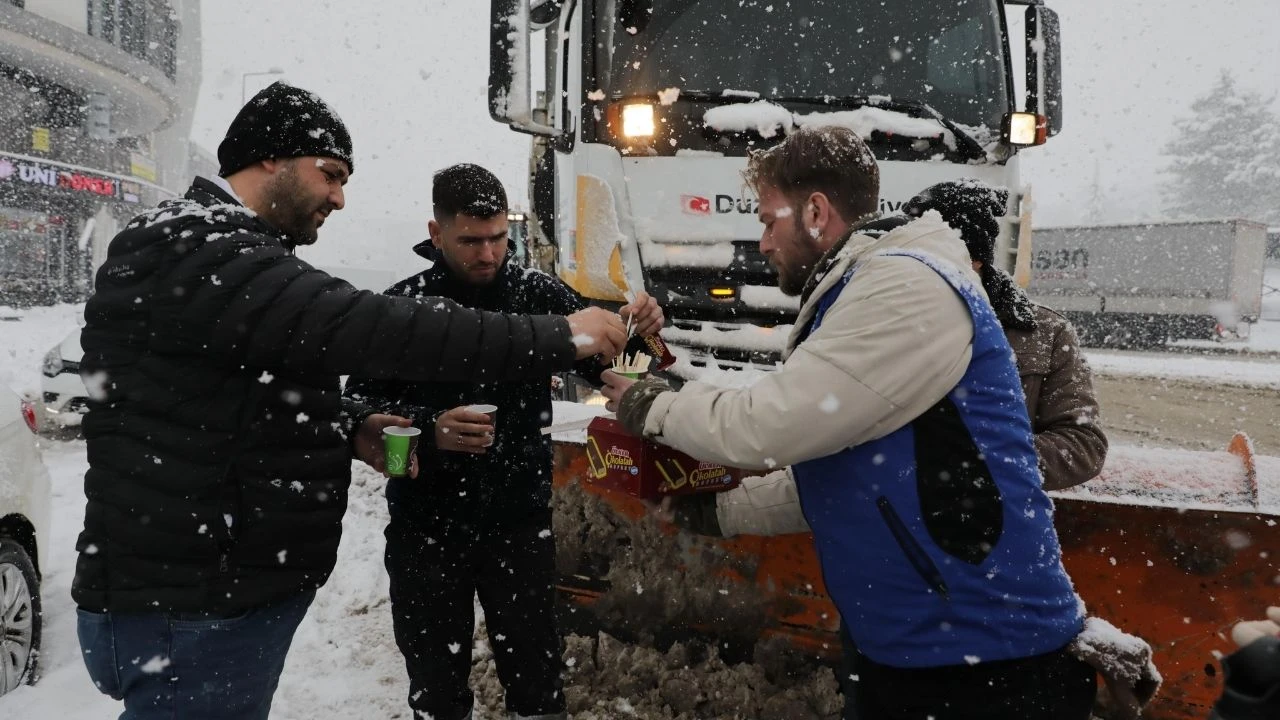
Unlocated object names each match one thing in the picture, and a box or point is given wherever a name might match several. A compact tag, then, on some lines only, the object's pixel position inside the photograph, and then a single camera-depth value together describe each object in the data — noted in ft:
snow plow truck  16.37
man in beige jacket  4.85
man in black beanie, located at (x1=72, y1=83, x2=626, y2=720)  5.36
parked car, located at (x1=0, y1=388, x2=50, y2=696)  11.07
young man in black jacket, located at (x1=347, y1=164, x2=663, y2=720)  8.95
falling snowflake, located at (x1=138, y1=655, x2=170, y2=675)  5.58
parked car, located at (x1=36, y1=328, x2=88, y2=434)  26.40
